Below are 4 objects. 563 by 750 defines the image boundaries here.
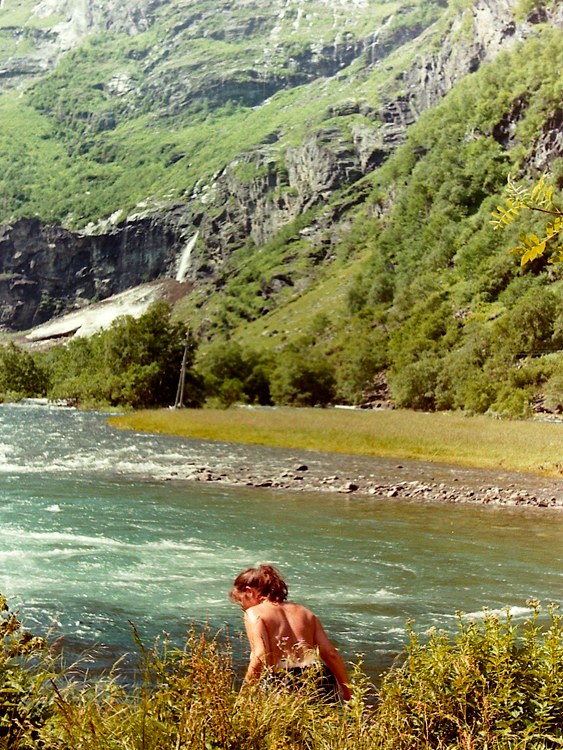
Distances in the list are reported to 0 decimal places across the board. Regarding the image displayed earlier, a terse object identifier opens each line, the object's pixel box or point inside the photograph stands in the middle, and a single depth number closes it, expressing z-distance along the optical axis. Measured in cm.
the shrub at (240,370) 13088
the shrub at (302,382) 12444
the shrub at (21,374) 12081
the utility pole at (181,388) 9000
